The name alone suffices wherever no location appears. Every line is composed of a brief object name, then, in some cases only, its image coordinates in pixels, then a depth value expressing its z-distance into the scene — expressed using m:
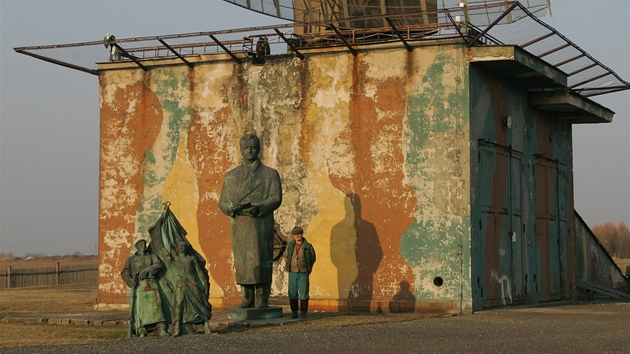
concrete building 22.28
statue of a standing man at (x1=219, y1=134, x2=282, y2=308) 19.23
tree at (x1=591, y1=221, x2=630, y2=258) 91.06
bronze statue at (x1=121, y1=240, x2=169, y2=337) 16.70
